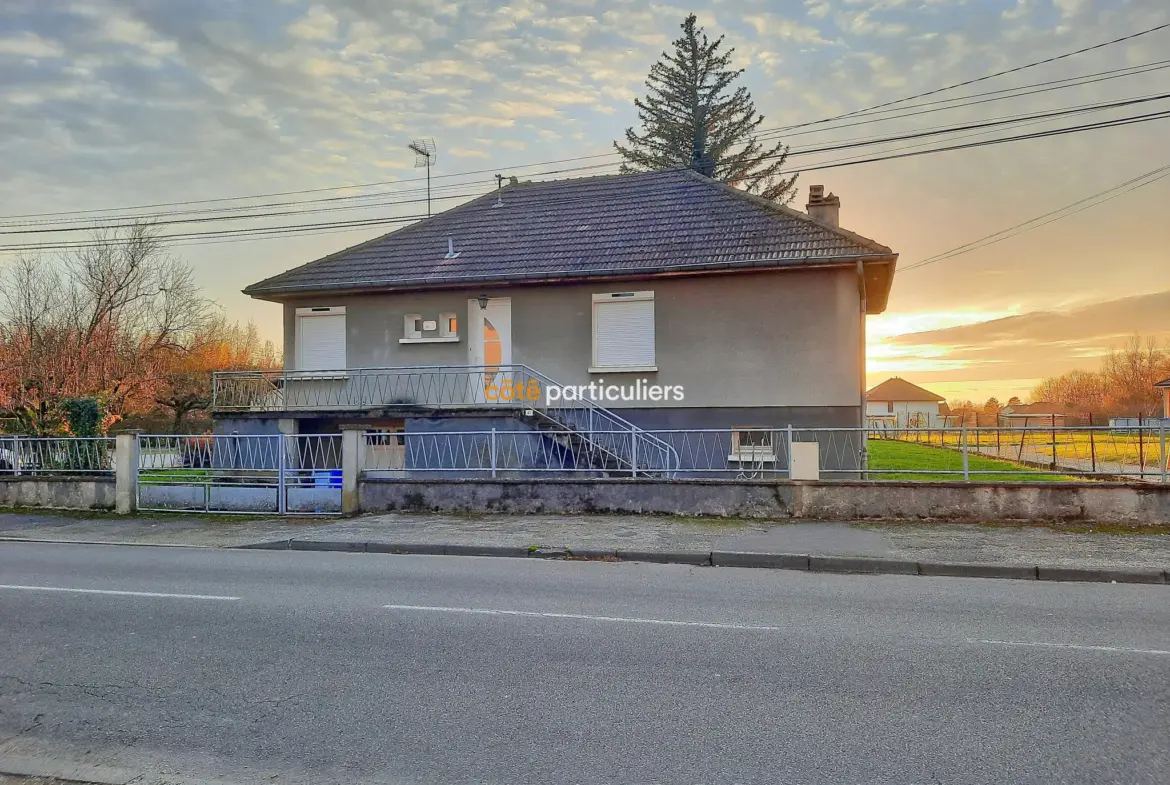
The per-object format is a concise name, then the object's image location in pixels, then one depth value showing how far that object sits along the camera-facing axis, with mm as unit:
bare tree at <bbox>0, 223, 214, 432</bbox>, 23922
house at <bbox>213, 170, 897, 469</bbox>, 16578
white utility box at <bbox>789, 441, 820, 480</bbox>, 13442
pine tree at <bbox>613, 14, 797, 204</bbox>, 37469
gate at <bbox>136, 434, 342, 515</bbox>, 14023
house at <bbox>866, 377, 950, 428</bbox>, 113250
